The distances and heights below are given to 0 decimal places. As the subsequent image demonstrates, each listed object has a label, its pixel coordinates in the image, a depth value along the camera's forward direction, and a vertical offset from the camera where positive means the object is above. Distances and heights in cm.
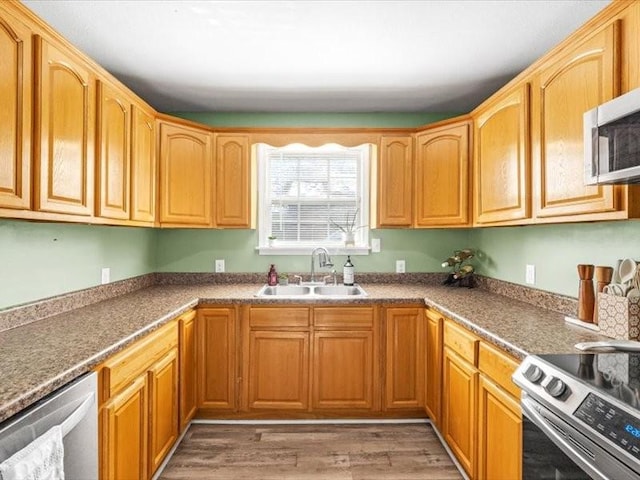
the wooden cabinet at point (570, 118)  145 +56
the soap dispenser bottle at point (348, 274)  310 -28
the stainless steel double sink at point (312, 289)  307 -41
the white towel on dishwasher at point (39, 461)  92 -58
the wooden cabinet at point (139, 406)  144 -76
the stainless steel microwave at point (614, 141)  118 +34
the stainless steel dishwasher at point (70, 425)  99 -55
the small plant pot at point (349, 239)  323 +1
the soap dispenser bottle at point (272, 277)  310 -31
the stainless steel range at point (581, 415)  90 -47
